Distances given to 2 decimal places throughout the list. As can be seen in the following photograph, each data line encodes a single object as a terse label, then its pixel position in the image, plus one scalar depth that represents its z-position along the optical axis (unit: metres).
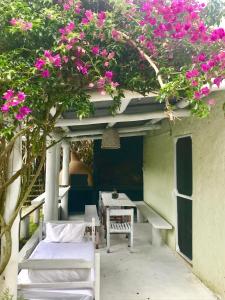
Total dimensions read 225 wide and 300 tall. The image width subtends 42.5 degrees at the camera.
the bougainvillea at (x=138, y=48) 2.41
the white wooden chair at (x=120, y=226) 6.20
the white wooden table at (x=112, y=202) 6.88
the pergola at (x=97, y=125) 4.34
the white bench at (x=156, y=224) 6.29
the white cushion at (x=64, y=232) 5.16
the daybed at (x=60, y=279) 3.11
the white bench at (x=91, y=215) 6.45
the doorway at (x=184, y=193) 5.41
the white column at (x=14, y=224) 2.67
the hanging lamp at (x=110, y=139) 6.03
